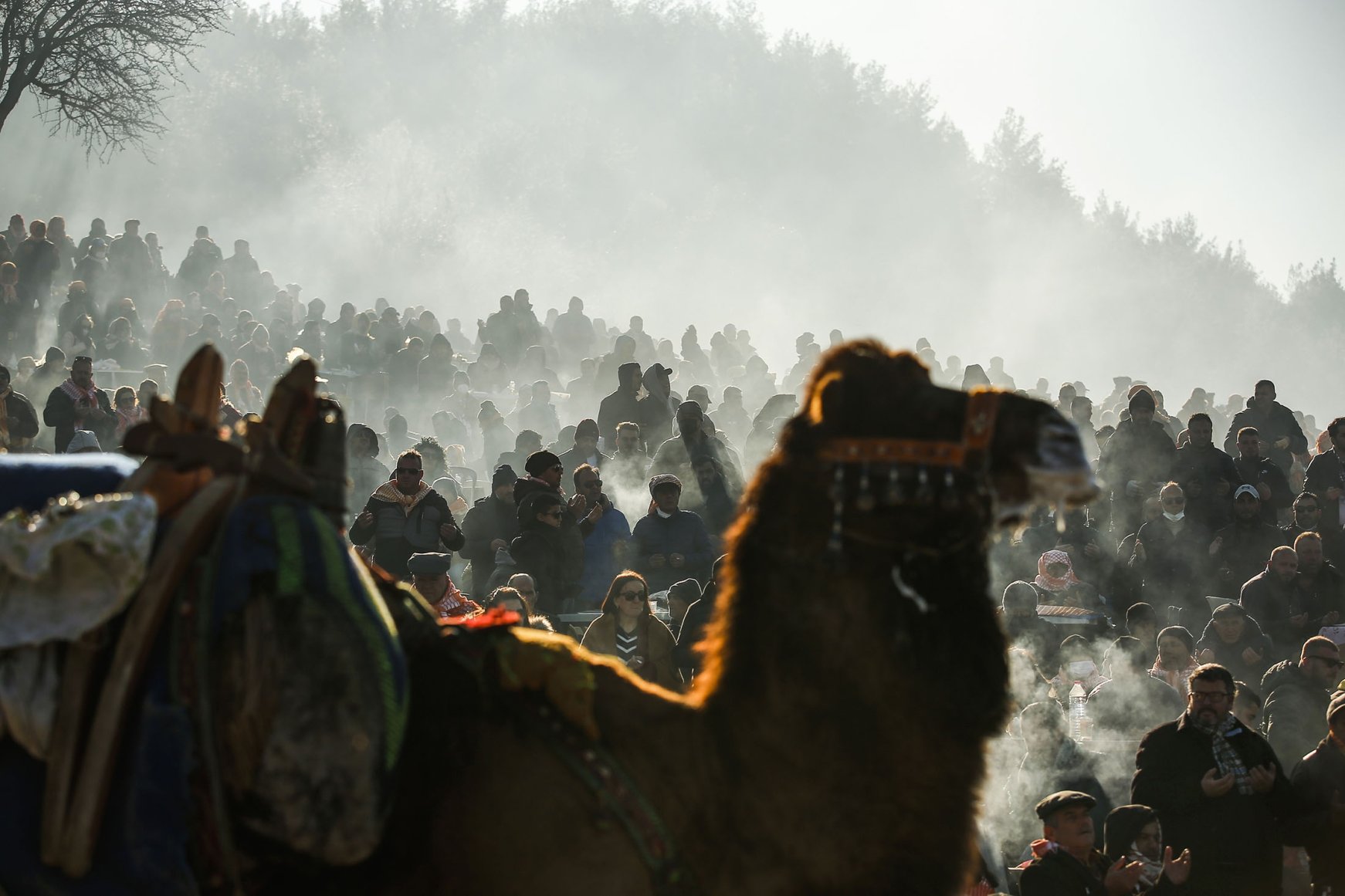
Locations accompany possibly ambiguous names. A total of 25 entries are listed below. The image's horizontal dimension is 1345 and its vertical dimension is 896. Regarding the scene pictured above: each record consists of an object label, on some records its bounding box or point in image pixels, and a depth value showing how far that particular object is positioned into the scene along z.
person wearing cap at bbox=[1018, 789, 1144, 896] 6.57
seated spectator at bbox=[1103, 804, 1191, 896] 7.02
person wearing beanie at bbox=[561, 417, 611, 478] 13.40
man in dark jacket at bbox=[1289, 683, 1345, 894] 7.43
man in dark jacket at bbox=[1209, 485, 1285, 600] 12.38
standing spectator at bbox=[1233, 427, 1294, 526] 13.46
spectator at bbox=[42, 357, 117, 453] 11.79
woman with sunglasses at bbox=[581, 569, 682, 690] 8.78
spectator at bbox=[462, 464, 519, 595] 11.52
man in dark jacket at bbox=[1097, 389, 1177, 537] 13.44
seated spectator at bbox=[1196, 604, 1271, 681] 10.42
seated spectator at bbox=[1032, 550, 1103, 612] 12.41
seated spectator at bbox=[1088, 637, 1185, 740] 9.08
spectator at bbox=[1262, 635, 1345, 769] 9.09
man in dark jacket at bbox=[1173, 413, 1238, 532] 12.73
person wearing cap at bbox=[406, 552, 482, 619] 8.51
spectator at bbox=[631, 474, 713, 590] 10.81
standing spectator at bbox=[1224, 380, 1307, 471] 15.03
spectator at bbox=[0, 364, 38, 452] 10.93
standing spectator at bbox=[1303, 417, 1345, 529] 13.10
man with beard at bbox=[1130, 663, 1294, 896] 7.25
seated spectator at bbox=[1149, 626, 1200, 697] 9.61
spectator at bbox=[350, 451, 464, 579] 10.38
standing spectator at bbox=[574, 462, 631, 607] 11.01
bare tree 14.62
